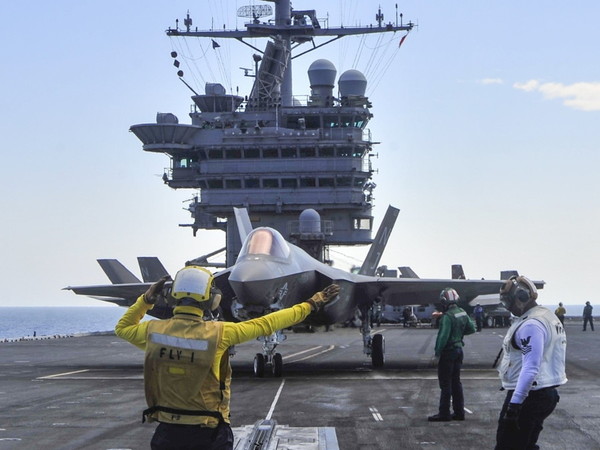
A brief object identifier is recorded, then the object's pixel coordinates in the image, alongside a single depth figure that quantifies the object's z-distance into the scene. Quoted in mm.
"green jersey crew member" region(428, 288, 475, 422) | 14961
